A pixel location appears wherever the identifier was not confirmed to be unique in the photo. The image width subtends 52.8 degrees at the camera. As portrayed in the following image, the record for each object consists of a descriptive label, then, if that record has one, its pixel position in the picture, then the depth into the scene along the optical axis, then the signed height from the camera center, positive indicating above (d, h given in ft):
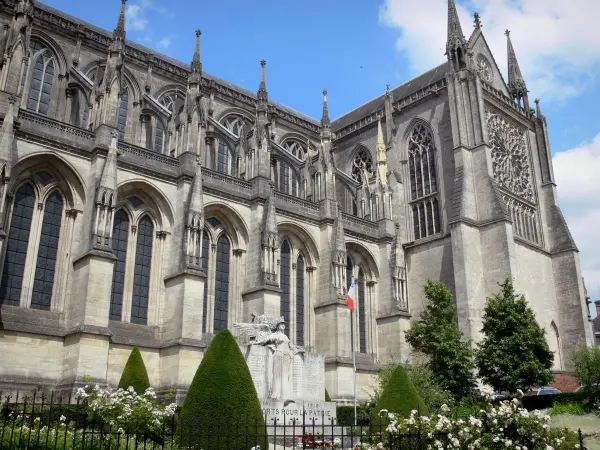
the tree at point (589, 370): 77.28 +6.10
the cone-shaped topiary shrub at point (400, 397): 48.06 +1.54
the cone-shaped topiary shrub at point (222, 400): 37.11 +1.09
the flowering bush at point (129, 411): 39.07 +0.46
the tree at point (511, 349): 81.61 +8.87
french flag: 78.35 +14.74
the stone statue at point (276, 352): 52.19 +5.49
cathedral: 69.72 +28.87
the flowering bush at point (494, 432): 29.12 -0.72
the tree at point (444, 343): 87.76 +10.43
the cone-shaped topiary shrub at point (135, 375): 62.15 +4.27
